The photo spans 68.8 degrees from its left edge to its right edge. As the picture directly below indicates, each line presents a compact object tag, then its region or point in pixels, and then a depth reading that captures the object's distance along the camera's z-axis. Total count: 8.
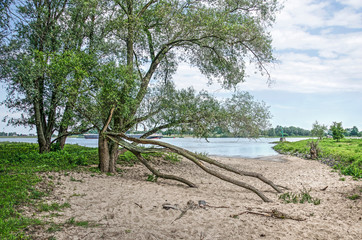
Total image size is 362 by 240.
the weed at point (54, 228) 4.84
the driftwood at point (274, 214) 5.79
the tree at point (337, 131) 33.91
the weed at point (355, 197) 7.73
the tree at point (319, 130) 43.87
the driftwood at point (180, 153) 8.72
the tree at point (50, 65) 9.56
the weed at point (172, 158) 15.65
